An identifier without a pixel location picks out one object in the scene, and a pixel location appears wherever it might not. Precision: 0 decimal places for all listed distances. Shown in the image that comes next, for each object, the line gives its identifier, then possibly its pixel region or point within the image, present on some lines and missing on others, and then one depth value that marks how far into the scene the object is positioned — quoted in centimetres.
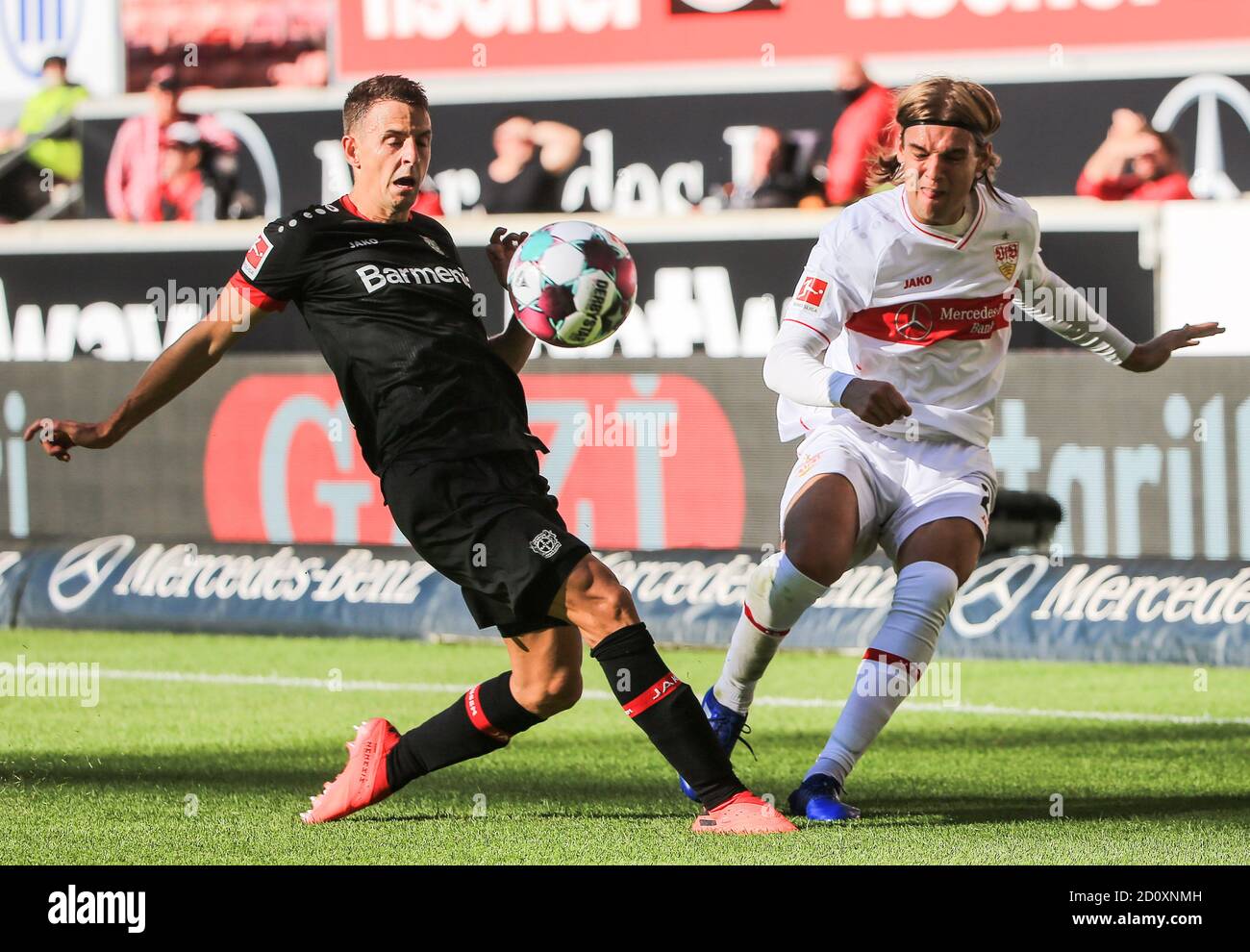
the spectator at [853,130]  1322
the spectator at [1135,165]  1283
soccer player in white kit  567
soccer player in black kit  530
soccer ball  568
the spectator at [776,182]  1341
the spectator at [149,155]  1509
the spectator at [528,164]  1416
